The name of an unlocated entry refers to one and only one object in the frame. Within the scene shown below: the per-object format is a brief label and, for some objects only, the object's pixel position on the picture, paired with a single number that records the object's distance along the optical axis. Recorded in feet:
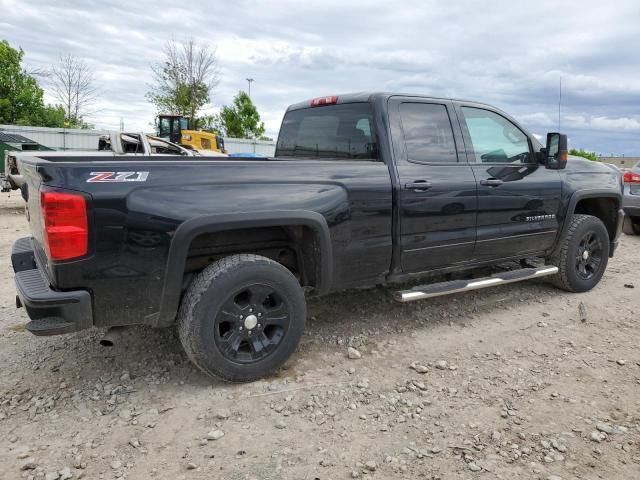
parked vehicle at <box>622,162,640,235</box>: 28.09
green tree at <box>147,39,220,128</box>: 112.68
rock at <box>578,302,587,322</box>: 14.59
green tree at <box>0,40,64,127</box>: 113.29
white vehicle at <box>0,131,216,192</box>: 29.06
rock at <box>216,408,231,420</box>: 9.29
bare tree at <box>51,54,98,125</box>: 128.65
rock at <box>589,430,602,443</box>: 8.72
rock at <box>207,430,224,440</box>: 8.67
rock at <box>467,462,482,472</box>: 7.94
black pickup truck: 8.84
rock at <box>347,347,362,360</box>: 11.85
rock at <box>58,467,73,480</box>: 7.66
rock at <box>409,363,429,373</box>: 11.23
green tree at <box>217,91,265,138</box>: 113.19
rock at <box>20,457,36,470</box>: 7.89
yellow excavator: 63.16
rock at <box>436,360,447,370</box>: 11.44
